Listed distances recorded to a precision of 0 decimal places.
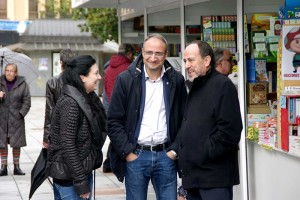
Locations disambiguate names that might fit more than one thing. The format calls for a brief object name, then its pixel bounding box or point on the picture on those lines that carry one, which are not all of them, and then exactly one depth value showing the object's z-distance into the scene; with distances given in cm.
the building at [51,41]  4831
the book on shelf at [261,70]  760
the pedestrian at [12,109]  1173
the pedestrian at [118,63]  1121
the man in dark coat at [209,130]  501
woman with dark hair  527
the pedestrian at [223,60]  734
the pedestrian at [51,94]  837
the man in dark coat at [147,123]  561
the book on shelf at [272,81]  734
